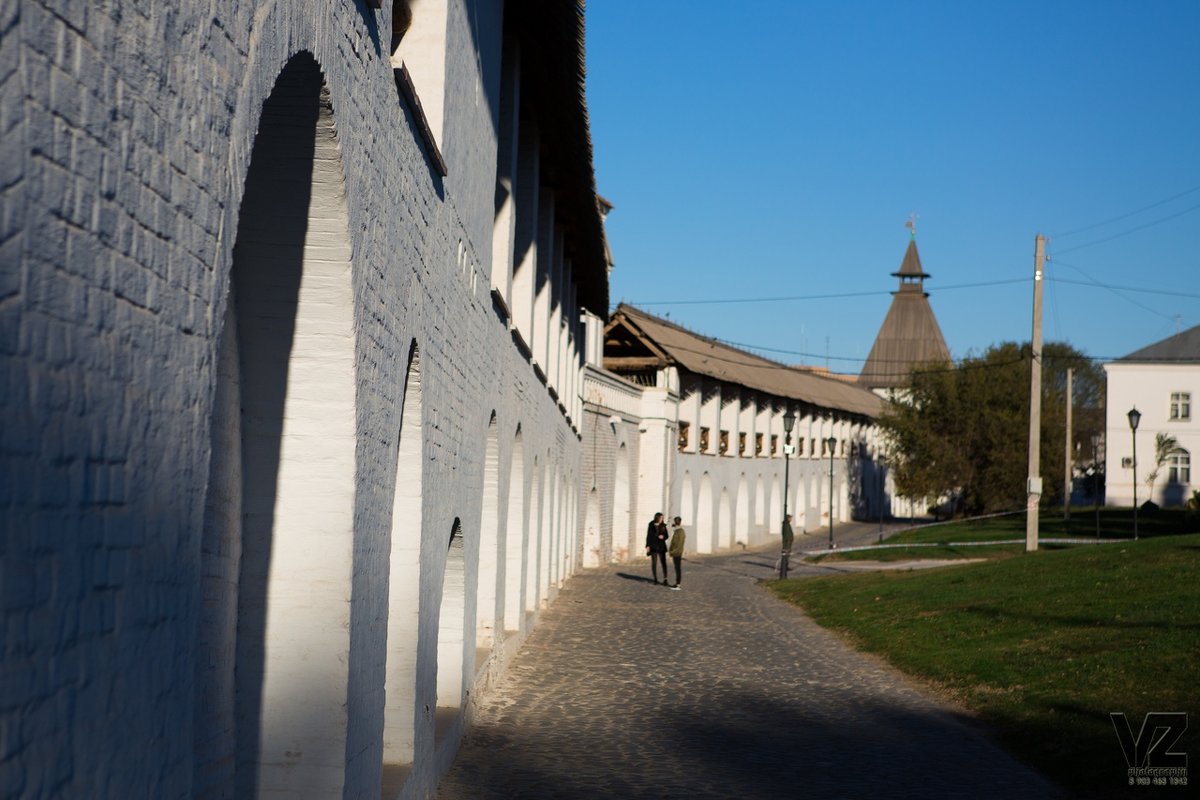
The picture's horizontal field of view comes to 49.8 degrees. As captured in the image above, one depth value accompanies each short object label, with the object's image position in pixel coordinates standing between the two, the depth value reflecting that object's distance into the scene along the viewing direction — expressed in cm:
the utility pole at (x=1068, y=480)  4761
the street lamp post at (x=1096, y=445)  8338
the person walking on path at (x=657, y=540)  2727
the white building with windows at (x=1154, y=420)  6000
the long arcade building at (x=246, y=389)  247
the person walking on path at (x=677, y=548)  2627
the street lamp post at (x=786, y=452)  3002
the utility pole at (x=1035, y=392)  2909
